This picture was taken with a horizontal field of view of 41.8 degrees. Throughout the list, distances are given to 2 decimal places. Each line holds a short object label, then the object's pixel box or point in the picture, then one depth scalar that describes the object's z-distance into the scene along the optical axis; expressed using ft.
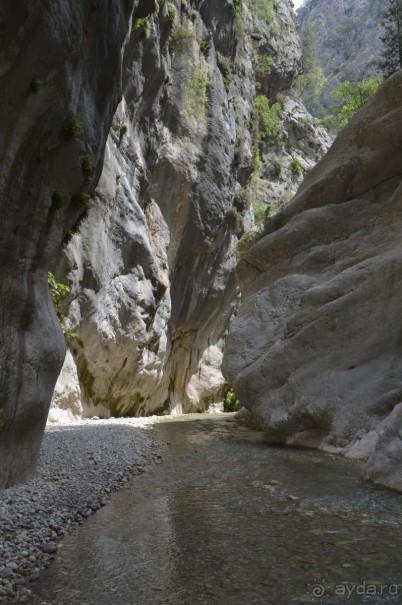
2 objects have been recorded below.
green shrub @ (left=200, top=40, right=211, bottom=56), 111.75
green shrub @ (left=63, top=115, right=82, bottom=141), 29.58
